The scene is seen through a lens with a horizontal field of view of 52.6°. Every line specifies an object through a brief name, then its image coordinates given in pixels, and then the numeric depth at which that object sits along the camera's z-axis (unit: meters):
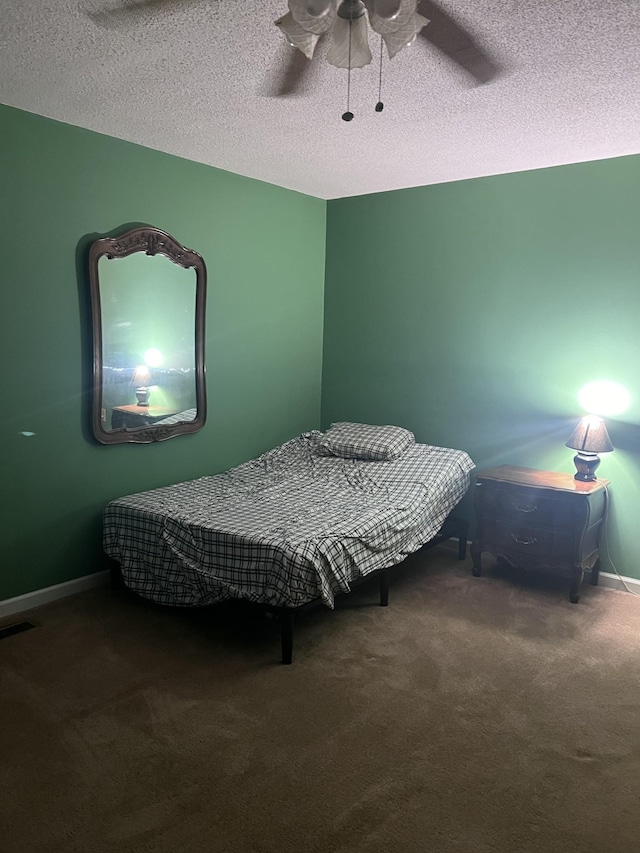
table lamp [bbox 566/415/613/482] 3.51
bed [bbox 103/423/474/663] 2.77
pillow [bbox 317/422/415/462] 4.11
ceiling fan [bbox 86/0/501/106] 1.86
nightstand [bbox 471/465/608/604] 3.41
